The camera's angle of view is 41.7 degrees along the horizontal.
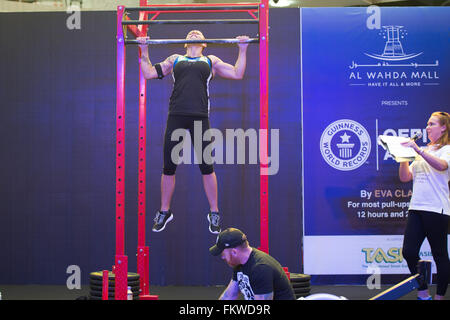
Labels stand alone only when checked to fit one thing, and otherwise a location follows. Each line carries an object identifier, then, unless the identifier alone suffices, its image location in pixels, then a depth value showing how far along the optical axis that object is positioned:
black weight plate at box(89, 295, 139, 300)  5.18
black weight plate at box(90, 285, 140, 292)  5.17
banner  6.57
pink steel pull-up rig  4.64
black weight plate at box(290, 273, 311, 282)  5.01
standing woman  4.48
